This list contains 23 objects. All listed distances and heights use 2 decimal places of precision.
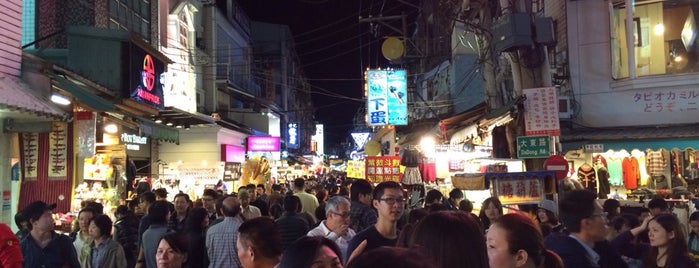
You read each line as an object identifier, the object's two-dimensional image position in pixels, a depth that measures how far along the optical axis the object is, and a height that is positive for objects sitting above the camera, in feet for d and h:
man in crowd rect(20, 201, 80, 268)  20.03 -2.48
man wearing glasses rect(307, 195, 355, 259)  19.49 -1.78
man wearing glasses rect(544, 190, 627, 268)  13.84 -1.70
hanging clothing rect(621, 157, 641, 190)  46.73 -0.74
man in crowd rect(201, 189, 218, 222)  31.58 -1.73
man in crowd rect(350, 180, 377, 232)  24.91 -1.73
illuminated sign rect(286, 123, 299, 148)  173.34 +9.97
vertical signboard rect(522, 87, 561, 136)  39.93 +3.69
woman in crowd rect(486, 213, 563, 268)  10.03 -1.39
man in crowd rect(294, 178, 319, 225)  38.96 -2.20
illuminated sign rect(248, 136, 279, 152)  90.17 +3.85
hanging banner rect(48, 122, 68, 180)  34.47 +1.19
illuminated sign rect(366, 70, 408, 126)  76.79 +9.20
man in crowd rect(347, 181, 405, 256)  16.21 -1.52
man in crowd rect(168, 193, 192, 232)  28.84 -1.85
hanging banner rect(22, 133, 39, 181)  34.04 +1.02
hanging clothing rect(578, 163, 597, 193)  45.57 -1.06
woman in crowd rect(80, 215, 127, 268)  21.13 -2.82
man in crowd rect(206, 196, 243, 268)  21.40 -2.62
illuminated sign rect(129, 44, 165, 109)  41.81 +7.04
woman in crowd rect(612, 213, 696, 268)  16.39 -2.35
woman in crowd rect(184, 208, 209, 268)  23.15 -2.71
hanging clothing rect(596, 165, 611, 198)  45.62 -1.48
